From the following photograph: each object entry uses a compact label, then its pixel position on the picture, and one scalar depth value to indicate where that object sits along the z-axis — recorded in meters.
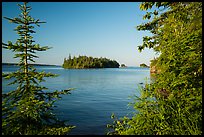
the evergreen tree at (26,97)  9.14
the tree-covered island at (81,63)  188.50
